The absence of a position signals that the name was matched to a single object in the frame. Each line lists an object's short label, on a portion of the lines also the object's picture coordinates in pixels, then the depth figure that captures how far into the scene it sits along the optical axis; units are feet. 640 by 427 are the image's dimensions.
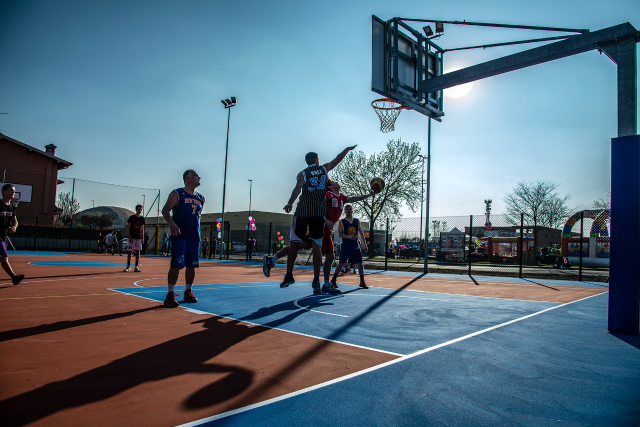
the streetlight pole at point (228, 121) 92.43
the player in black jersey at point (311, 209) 18.53
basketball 24.18
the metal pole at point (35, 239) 83.59
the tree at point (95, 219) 126.28
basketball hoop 38.98
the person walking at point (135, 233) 33.65
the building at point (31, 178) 87.61
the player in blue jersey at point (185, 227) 15.75
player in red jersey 20.51
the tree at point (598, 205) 121.02
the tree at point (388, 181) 117.70
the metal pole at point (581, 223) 40.65
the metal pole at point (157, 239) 97.11
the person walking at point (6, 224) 19.86
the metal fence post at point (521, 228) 43.56
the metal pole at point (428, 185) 53.16
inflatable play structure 56.08
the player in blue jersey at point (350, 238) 25.50
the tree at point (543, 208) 127.13
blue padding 13.12
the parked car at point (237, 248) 142.16
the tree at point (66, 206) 100.12
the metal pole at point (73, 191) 95.22
